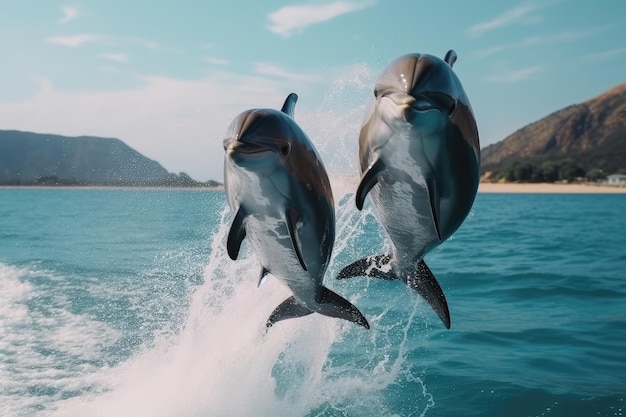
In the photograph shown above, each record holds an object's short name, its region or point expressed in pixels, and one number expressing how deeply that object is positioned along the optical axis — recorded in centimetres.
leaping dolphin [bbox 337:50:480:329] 402
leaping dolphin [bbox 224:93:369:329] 446
